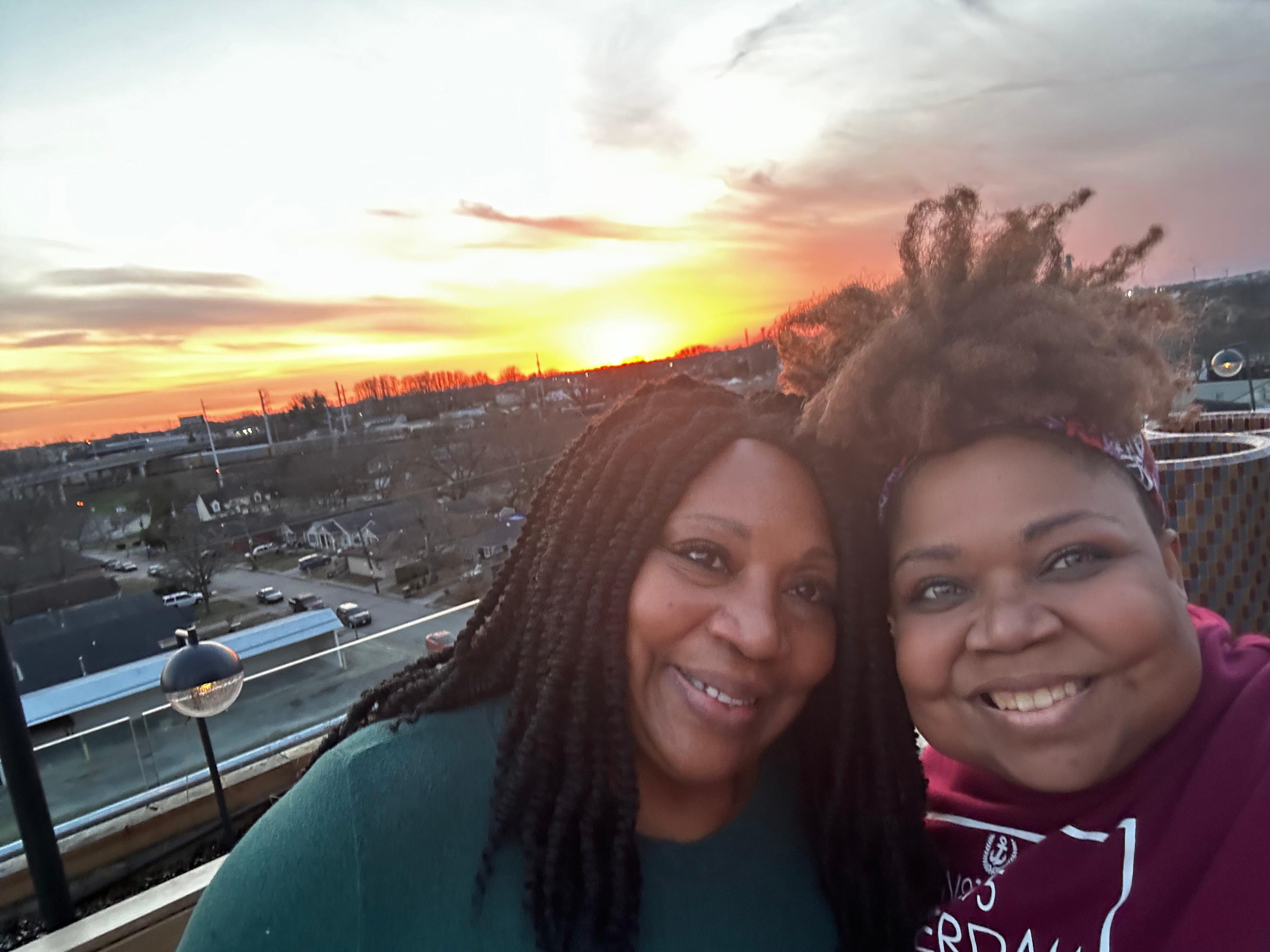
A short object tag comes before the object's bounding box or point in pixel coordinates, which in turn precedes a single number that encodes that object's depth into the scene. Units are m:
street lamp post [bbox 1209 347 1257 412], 6.02
